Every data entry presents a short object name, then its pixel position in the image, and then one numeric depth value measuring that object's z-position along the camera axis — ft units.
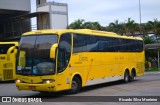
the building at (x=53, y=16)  158.81
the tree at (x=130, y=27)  184.85
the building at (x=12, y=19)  155.63
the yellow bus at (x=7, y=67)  89.51
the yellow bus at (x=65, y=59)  53.47
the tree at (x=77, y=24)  196.83
